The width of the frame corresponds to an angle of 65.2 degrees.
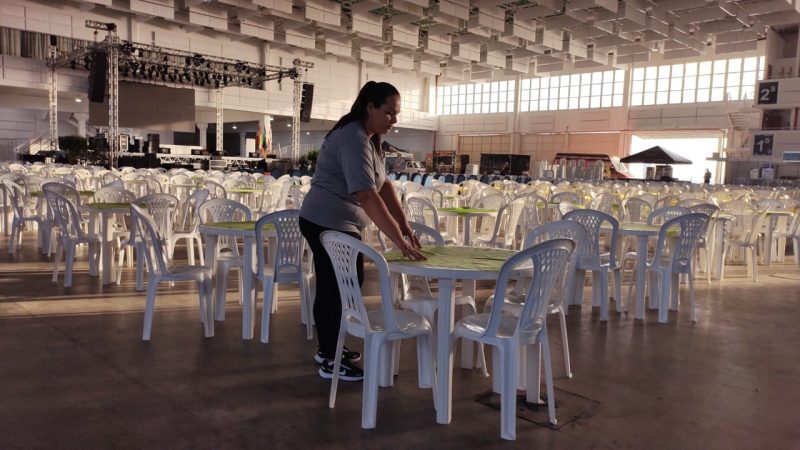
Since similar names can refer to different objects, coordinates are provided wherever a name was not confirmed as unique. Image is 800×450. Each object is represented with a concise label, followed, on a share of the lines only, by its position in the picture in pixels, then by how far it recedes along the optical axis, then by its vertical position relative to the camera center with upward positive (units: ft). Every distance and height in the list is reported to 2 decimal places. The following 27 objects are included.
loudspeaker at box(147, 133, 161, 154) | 72.79 +3.51
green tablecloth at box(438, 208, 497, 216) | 19.92 -0.90
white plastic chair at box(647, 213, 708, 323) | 15.51 -1.67
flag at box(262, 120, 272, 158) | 87.41 +5.49
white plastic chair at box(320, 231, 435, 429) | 8.28 -1.93
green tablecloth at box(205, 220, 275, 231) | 13.23 -1.10
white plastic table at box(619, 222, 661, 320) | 15.71 -1.61
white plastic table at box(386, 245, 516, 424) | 8.41 -1.45
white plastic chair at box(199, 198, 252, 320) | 13.91 -1.83
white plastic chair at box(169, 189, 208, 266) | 17.98 -1.73
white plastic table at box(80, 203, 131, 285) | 16.96 -1.56
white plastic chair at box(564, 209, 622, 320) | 15.30 -1.71
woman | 8.83 -0.24
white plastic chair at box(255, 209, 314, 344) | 12.13 -1.54
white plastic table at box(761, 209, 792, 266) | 25.40 -1.78
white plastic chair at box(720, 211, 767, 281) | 22.08 -1.85
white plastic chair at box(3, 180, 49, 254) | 22.38 -1.74
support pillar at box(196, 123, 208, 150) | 99.19 +6.89
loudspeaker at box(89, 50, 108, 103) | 57.47 +9.01
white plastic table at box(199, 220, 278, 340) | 12.76 -1.66
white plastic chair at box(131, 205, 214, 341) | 12.10 -2.01
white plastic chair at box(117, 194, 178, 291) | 16.79 -1.17
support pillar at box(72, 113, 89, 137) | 92.73 +7.20
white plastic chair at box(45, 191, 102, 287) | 17.21 -1.68
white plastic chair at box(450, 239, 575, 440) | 8.02 -1.86
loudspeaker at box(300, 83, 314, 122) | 77.46 +9.41
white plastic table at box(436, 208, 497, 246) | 19.63 -0.96
